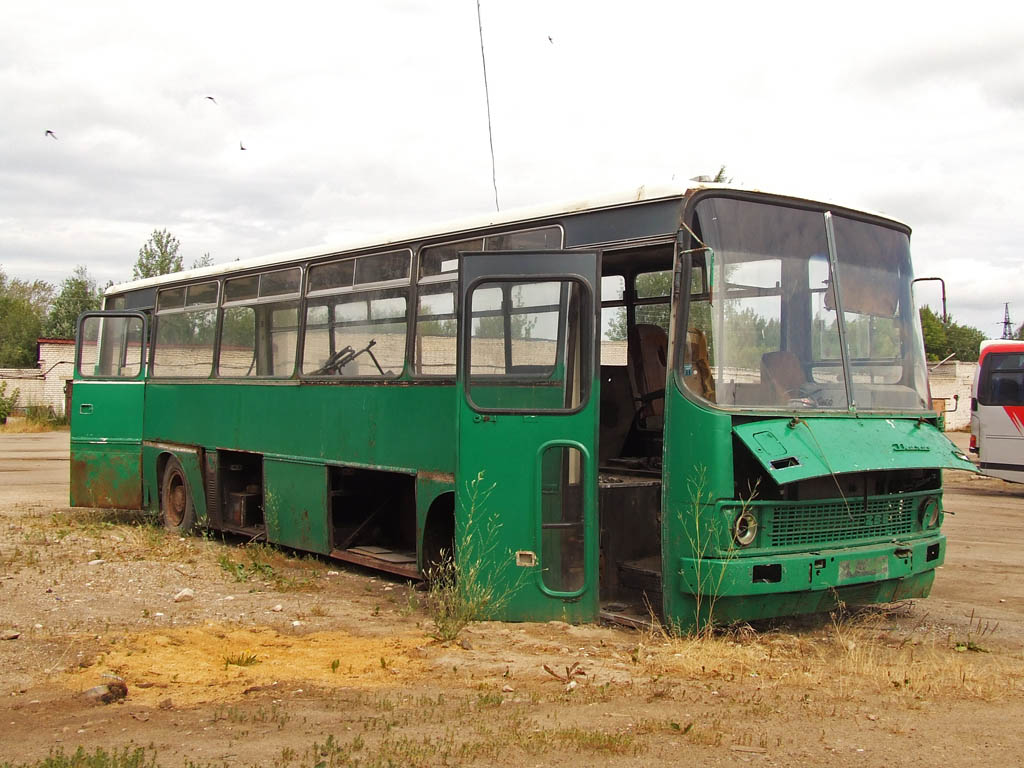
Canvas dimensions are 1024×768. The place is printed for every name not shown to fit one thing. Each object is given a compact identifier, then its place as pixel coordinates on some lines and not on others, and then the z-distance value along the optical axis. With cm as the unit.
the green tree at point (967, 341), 7575
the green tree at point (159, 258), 6550
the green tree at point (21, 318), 7181
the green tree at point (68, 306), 6831
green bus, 682
